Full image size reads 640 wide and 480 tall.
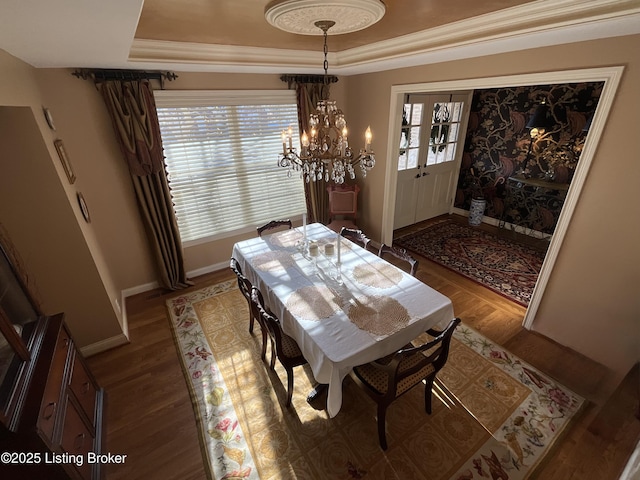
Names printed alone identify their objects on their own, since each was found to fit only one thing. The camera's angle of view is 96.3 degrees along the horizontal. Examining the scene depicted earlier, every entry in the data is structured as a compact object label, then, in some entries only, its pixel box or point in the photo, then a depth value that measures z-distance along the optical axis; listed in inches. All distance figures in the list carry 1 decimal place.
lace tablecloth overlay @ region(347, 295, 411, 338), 66.5
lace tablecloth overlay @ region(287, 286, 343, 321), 71.8
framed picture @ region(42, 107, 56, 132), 86.4
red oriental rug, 130.5
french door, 160.9
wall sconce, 147.9
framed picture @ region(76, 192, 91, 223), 96.3
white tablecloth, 63.1
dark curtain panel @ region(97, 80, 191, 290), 102.3
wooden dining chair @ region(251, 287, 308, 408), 69.9
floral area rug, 66.4
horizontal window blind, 119.4
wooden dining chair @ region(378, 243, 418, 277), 87.0
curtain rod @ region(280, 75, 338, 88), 132.7
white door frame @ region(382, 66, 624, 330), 73.6
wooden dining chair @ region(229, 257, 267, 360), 78.2
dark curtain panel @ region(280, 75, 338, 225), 135.9
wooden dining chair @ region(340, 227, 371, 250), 104.9
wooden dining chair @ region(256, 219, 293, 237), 118.8
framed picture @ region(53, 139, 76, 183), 87.5
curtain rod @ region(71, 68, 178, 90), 96.0
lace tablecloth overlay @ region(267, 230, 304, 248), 107.7
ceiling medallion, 54.4
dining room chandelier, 75.0
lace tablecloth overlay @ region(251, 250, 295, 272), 92.4
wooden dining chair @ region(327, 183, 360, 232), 156.2
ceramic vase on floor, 185.5
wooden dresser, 46.6
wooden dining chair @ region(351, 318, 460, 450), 60.9
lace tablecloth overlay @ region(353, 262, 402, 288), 82.8
